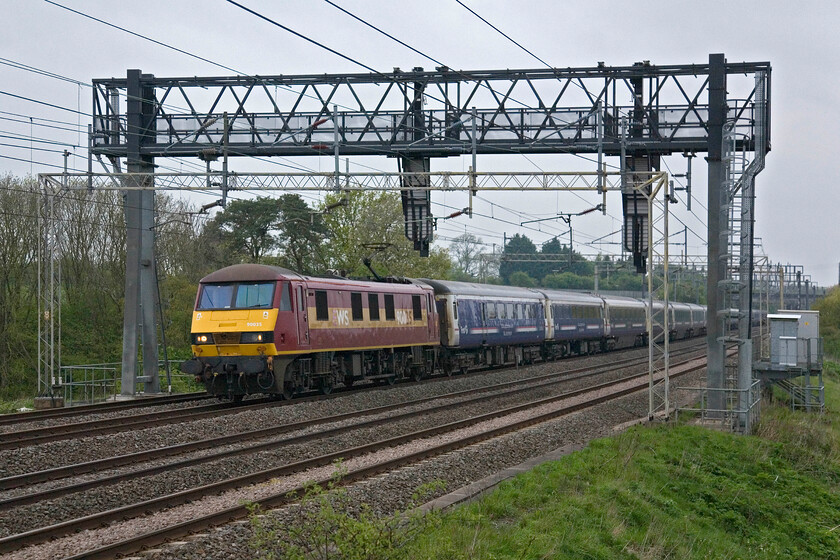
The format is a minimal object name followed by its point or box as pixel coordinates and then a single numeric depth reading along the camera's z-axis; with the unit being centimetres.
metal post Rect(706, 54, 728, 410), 2252
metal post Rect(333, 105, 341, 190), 2324
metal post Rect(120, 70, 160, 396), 2692
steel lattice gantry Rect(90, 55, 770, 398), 2616
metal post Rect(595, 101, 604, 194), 2319
